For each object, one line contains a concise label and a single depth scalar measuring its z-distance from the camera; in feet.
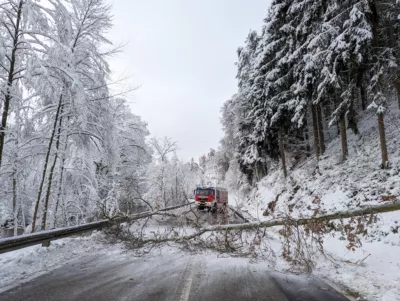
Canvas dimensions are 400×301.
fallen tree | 19.27
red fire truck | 78.84
